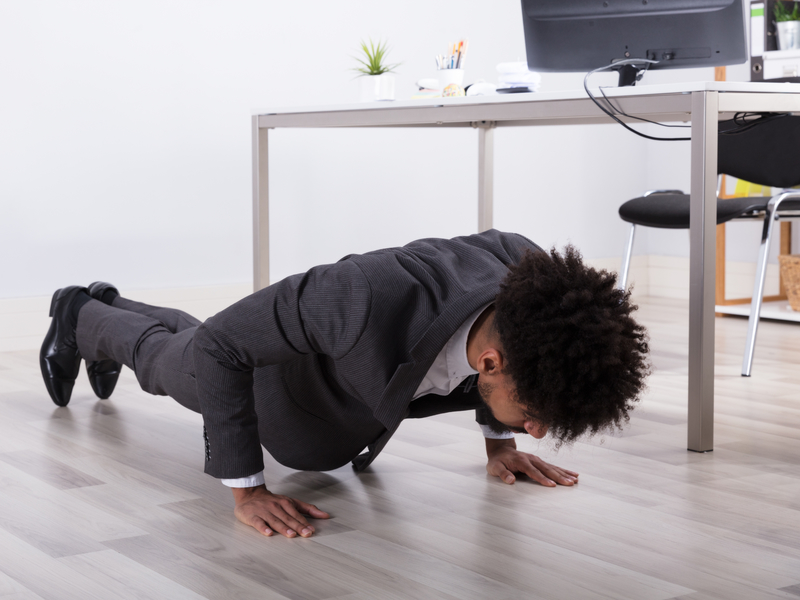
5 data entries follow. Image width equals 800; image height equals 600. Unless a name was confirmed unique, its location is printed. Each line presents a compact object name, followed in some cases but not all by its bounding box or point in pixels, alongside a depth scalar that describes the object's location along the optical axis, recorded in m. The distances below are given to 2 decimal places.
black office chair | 2.65
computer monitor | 1.97
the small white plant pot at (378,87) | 2.59
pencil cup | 2.56
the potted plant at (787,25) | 3.37
